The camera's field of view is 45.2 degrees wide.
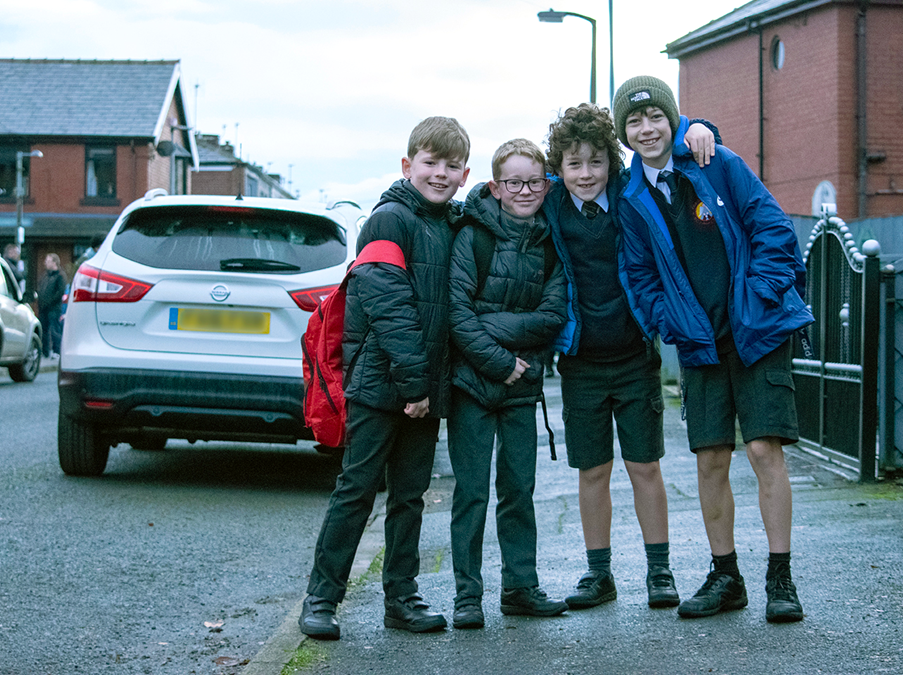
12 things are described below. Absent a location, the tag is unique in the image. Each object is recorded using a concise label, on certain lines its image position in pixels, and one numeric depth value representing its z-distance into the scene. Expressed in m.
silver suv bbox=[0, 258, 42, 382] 16.03
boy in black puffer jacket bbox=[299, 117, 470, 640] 3.80
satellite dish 43.94
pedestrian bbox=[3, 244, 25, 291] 21.54
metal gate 6.88
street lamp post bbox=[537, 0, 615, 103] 23.39
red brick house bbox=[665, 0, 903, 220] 27.83
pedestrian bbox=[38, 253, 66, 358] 20.49
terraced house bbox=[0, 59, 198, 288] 42.84
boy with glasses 3.95
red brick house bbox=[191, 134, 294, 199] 68.69
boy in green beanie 3.86
